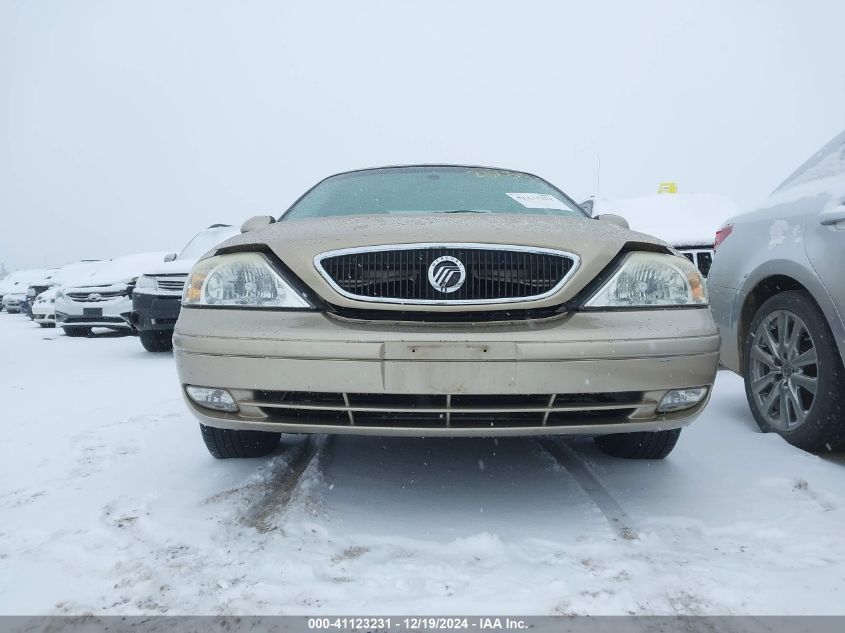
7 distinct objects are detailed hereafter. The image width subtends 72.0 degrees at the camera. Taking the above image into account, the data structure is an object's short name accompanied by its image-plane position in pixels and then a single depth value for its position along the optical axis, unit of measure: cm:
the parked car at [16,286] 2369
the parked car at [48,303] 1362
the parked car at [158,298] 649
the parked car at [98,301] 831
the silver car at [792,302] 244
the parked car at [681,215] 564
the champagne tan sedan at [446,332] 179
